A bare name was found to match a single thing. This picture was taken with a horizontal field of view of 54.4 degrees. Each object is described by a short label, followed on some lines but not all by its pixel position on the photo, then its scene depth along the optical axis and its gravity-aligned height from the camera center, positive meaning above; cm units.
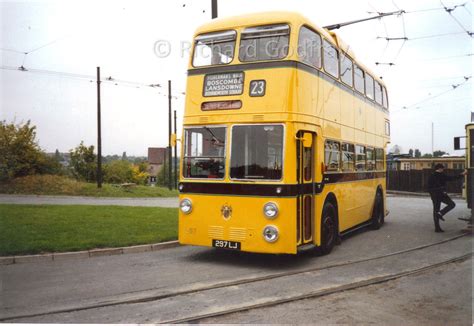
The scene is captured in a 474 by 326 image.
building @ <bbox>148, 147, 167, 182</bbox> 12238 +392
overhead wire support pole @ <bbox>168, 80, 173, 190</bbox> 3413 +395
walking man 1285 -48
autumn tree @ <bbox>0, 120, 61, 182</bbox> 2794 +131
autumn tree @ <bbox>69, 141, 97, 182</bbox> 4497 +100
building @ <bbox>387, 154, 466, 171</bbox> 5004 +135
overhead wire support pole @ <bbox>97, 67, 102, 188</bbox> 2876 +233
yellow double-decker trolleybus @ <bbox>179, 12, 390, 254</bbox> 806 +65
